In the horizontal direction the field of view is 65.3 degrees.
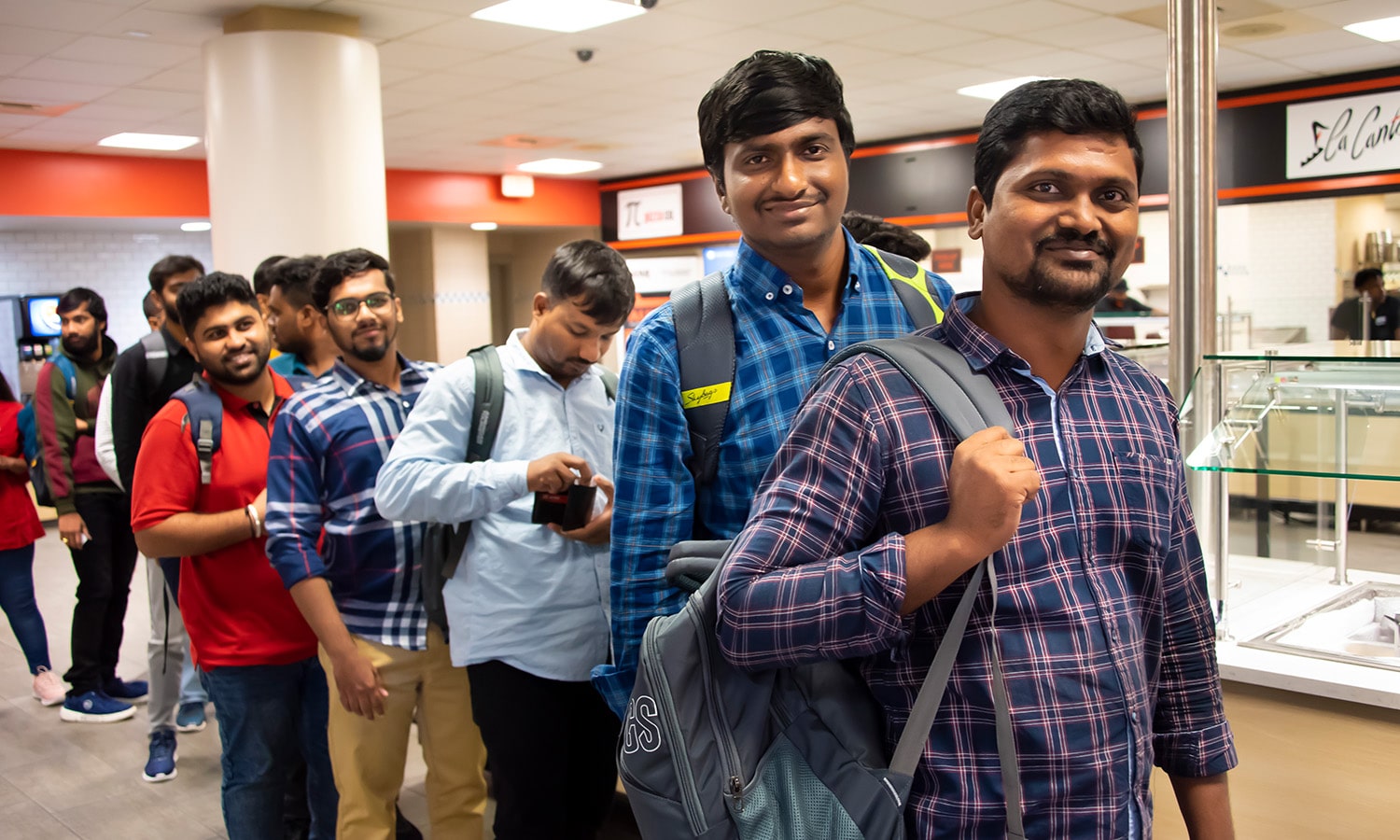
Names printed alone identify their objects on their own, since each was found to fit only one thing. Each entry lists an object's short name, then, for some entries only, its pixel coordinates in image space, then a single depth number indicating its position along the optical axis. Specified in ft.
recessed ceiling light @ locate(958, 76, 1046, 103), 28.40
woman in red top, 14.79
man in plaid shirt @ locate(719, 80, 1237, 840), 3.64
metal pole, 8.02
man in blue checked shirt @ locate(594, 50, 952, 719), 4.95
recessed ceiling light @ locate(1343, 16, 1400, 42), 22.85
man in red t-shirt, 8.54
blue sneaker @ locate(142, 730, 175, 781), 12.76
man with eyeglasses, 8.06
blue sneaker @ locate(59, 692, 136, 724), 14.87
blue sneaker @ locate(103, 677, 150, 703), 15.69
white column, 18.30
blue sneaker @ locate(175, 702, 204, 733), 14.40
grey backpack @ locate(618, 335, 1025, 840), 3.73
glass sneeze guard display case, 6.15
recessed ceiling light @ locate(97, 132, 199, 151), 31.96
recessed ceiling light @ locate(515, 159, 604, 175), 41.65
